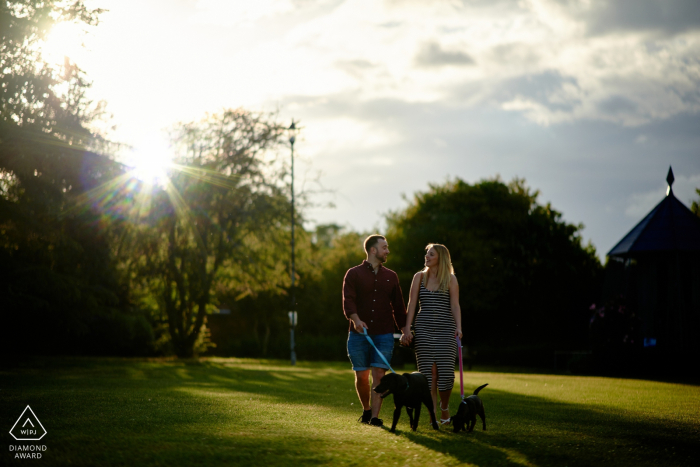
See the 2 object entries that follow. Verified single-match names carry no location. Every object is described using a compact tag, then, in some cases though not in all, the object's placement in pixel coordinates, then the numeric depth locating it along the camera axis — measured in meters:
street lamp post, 27.38
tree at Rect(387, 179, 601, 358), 37.22
